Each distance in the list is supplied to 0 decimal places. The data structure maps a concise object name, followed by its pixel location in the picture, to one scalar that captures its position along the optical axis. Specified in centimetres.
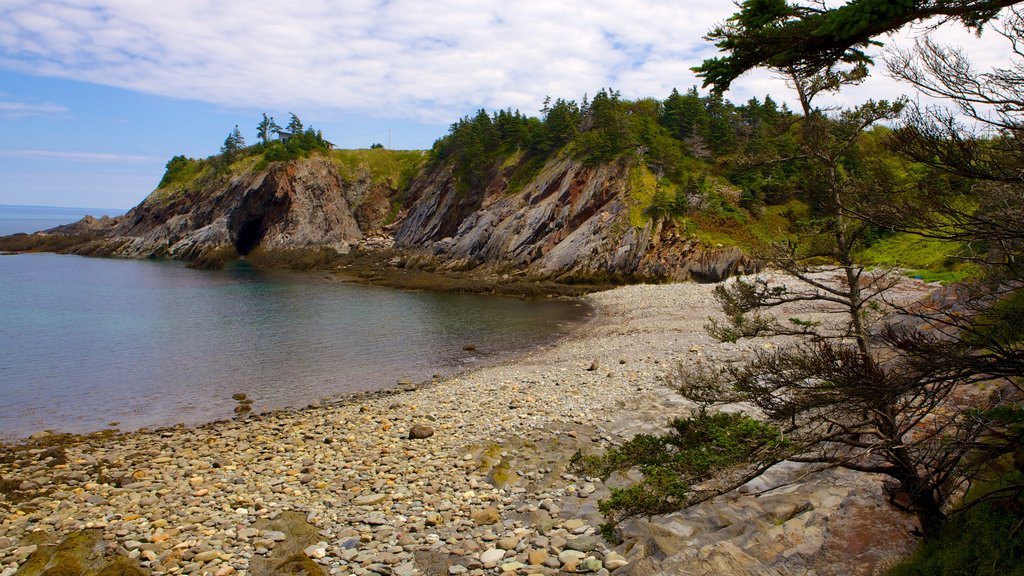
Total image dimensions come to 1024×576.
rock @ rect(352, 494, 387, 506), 1196
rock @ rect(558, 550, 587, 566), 914
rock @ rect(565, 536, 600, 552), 948
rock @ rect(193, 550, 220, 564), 988
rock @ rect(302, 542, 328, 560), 987
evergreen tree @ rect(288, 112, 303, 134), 10536
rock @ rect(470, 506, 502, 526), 1085
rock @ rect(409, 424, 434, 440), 1599
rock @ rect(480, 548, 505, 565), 942
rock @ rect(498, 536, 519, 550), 982
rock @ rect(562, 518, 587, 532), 1029
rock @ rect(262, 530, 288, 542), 1057
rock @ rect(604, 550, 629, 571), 884
